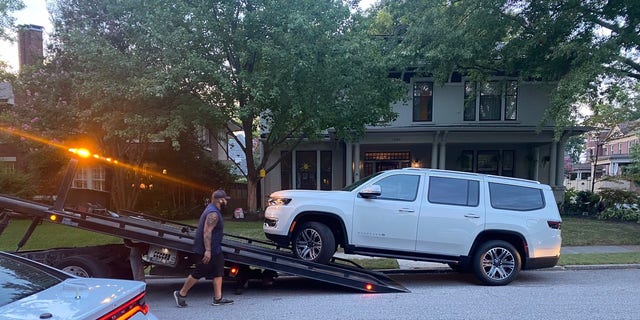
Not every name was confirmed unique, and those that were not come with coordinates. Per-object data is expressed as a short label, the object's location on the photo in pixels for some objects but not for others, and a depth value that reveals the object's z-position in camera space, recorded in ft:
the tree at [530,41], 41.27
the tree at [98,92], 40.50
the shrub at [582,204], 56.95
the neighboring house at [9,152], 63.87
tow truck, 18.99
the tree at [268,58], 39.11
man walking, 18.98
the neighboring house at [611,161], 59.37
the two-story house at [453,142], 58.49
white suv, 23.04
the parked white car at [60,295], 8.02
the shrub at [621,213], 50.29
